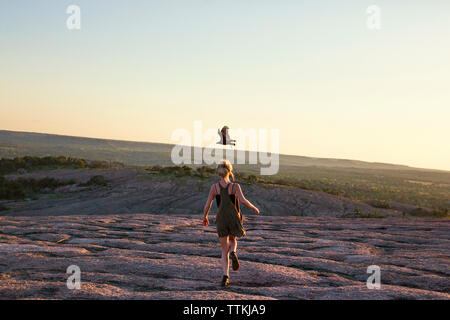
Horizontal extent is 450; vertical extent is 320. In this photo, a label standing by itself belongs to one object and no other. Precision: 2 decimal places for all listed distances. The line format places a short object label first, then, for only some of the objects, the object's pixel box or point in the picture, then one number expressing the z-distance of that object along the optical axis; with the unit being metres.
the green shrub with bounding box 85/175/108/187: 30.52
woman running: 7.97
